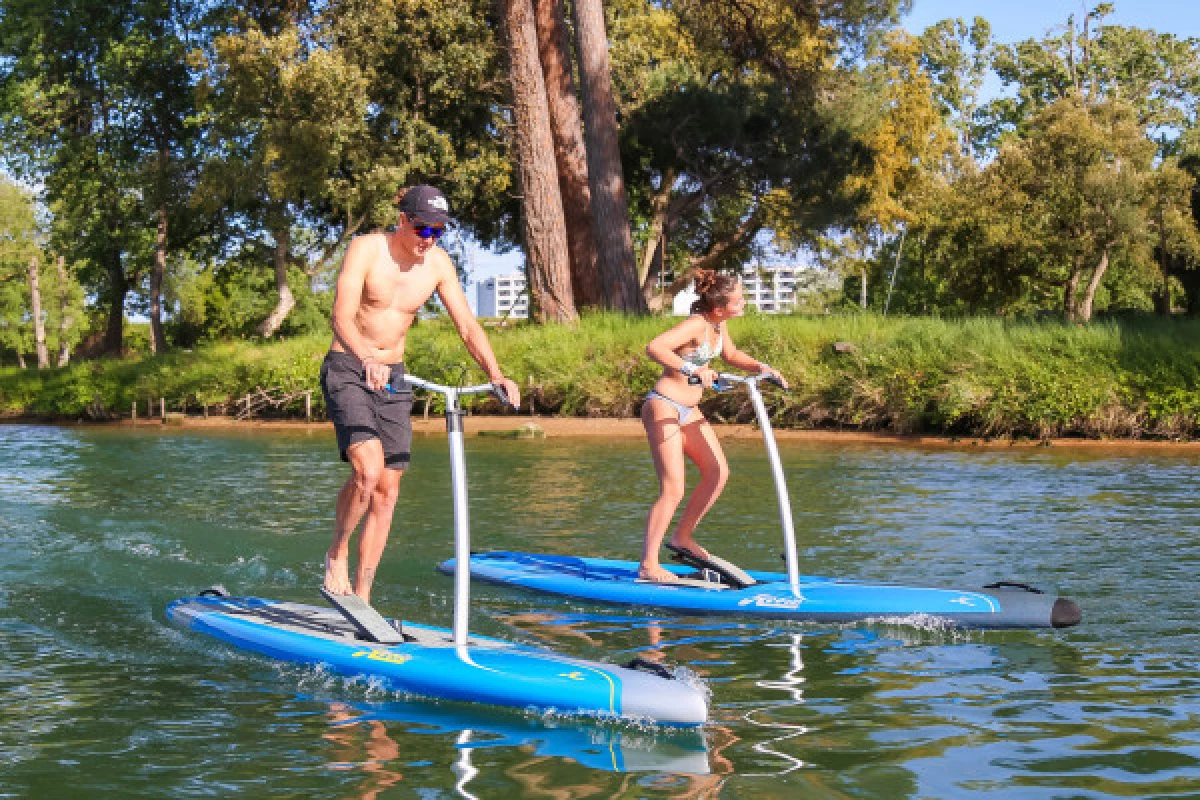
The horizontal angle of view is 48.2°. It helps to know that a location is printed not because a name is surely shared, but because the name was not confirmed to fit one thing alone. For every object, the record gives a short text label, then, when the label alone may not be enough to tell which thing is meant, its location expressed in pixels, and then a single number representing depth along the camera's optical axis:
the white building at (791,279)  47.34
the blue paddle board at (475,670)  5.37
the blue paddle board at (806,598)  7.09
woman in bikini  7.84
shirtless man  6.38
